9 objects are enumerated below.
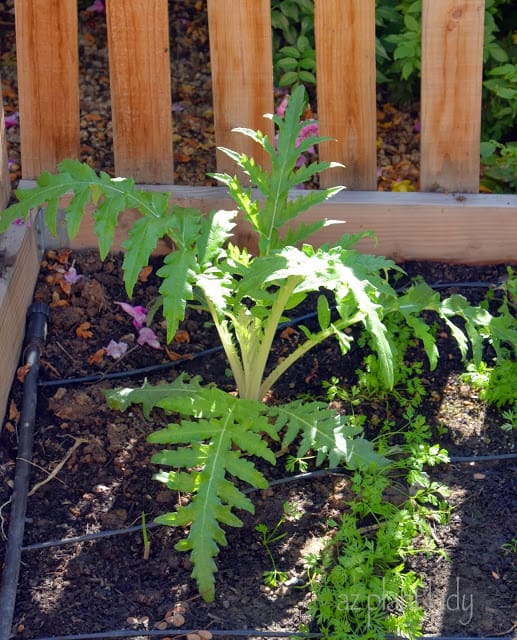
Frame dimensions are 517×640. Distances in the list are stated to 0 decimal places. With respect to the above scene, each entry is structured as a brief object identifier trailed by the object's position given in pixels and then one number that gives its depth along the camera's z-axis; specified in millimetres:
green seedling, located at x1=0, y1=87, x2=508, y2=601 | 2547
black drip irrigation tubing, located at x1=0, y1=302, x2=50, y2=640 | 2580
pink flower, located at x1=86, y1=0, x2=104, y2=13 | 4554
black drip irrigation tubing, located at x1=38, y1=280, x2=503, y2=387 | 3225
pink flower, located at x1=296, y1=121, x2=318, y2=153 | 3861
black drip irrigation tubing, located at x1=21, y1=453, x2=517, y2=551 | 2746
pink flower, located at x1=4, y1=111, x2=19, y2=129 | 4172
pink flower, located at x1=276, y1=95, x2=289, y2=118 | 4031
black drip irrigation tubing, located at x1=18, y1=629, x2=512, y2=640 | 2502
